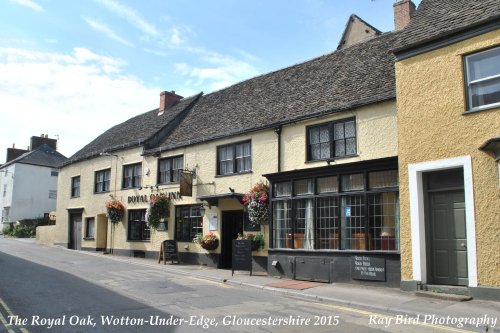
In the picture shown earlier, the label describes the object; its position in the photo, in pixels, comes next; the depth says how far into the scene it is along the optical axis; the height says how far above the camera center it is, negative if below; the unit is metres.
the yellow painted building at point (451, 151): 10.25 +1.75
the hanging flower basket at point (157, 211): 21.08 +0.53
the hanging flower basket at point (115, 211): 24.09 +0.60
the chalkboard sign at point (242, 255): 15.59 -1.12
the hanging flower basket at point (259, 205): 16.17 +0.63
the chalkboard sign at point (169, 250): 19.66 -1.21
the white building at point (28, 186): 45.69 +3.74
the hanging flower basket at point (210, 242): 18.31 -0.79
